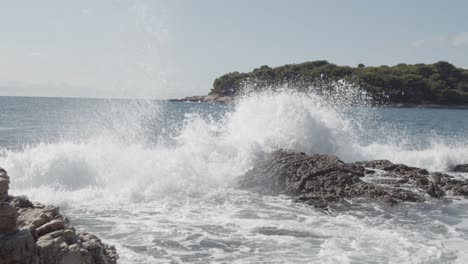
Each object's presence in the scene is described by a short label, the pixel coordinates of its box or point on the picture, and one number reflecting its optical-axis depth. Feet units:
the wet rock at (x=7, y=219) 15.83
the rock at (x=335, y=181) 39.01
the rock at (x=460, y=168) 59.19
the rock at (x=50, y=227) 17.90
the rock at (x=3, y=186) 16.10
